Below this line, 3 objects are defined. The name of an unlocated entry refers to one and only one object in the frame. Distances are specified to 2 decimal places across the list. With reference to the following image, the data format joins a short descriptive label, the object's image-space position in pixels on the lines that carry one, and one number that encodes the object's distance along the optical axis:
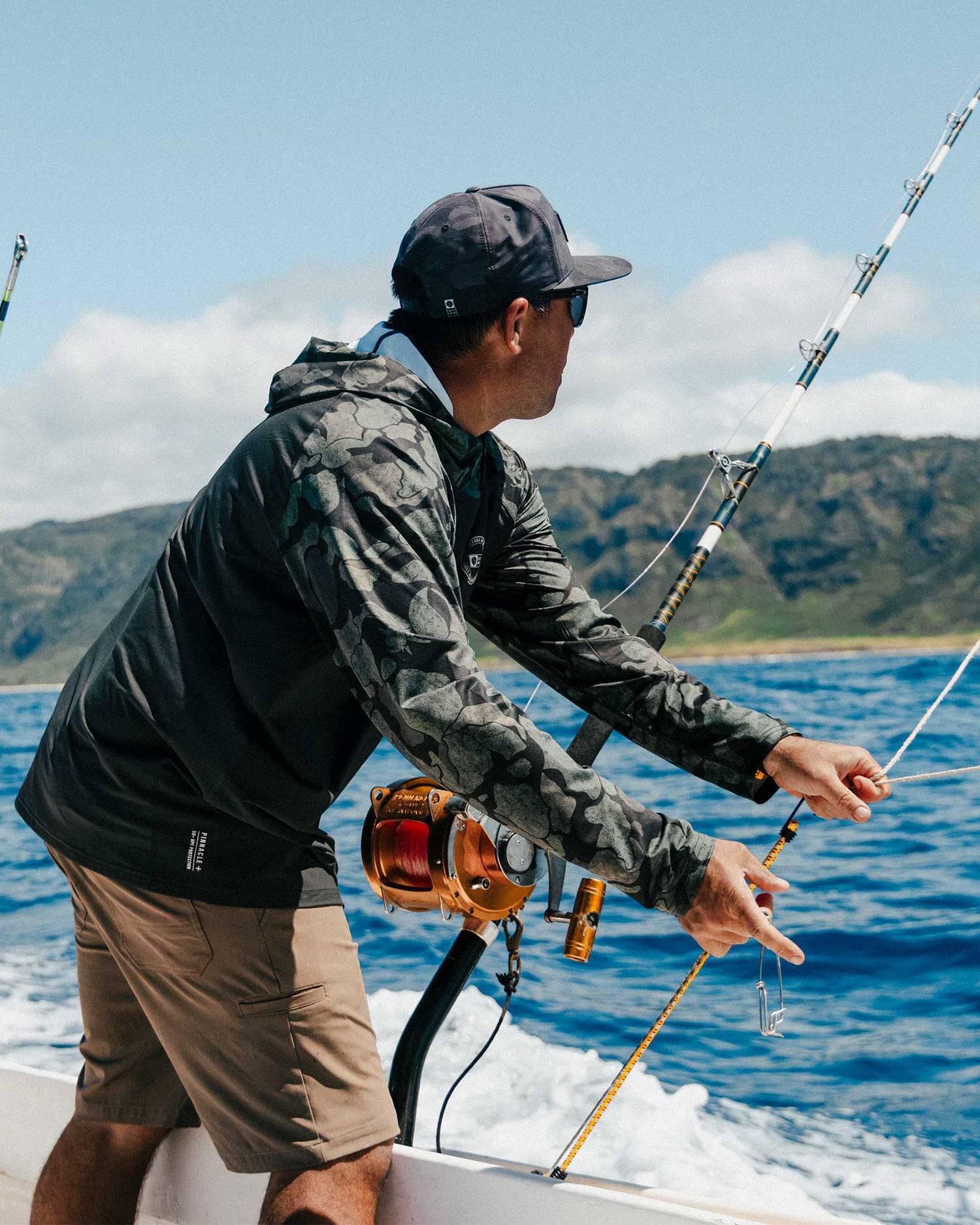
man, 1.49
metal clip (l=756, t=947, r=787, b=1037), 1.79
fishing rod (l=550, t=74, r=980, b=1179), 2.02
